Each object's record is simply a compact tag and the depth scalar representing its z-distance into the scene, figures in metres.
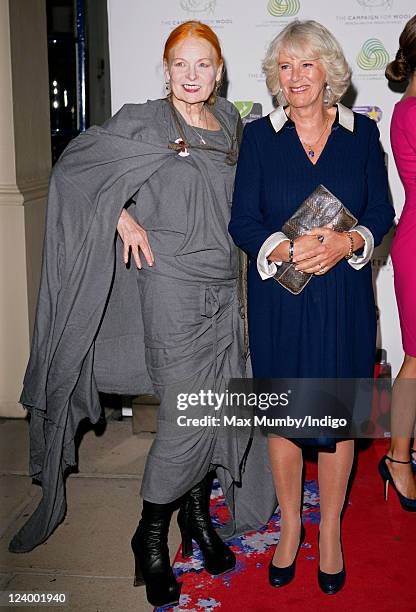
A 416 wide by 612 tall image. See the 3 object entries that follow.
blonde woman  2.68
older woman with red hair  2.79
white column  4.37
